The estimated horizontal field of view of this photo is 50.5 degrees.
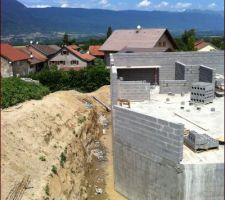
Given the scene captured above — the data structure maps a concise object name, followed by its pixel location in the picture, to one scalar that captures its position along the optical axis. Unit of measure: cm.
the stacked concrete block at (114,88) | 905
